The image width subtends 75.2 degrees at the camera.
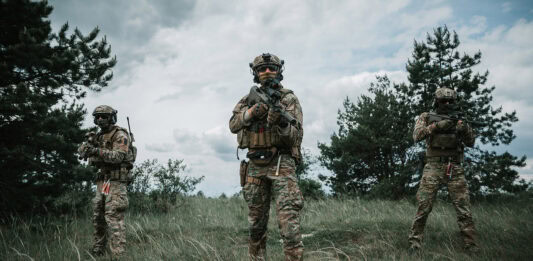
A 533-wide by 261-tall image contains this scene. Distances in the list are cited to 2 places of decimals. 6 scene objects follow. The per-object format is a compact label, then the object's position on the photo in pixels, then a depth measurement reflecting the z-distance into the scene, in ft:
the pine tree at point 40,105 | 25.58
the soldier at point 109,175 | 17.78
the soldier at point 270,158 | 11.77
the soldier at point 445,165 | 17.19
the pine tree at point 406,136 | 48.19
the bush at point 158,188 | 36.06
